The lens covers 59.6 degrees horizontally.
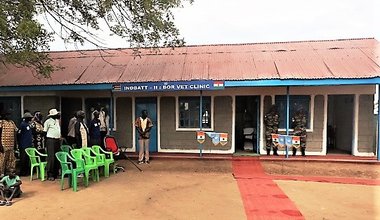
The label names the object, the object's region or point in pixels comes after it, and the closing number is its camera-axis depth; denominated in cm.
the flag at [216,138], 1028
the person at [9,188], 573
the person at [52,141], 755
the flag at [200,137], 1022
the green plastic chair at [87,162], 695
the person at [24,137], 786
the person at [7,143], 701
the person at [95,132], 870
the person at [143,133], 958
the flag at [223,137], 1030
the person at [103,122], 1063
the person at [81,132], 809
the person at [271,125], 1053
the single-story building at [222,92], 995
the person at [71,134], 891
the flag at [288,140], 984
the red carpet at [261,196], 517
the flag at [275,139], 1017
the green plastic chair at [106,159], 799
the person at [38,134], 825
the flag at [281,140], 997
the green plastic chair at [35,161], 757
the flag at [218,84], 953
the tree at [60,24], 685
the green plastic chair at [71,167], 657
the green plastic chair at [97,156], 758
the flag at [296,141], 999
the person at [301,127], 1032
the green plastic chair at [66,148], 823
